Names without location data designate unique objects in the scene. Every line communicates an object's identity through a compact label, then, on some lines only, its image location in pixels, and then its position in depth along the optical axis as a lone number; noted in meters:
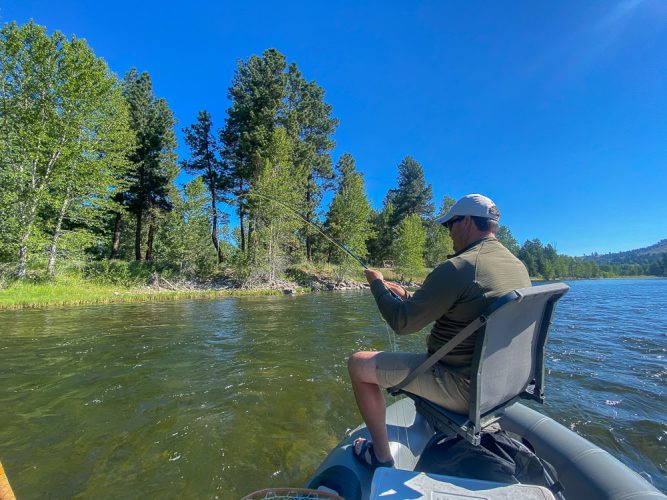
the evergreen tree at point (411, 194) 52.34
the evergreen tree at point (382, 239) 50.97
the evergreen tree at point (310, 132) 32.78
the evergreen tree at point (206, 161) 31.72
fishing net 1.69
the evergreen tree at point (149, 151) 26.82
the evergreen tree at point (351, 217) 37.31
